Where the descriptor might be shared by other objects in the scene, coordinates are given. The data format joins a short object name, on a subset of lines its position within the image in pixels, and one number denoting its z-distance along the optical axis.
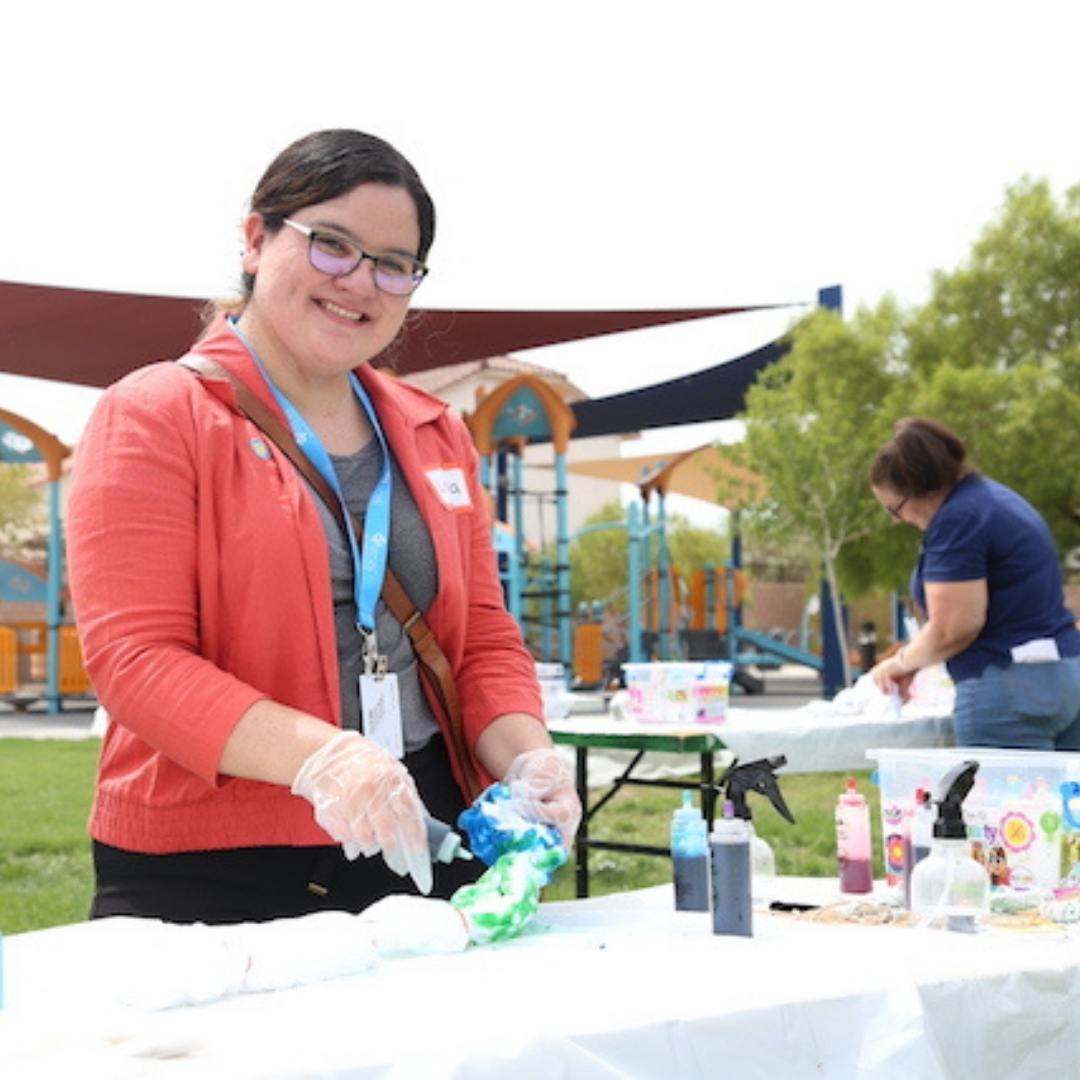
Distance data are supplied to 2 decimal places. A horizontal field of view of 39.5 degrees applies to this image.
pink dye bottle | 2.29
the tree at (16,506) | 29.53
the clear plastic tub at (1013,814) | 2.19
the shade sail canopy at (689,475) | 20.72
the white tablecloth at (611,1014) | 1.21
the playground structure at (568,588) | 15.84
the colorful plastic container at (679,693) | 4.72
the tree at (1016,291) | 20.30
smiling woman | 1.60
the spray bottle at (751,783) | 1.87
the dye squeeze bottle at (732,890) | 1.77
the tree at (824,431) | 19.56
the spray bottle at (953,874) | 1.83
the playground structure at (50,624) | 16.16
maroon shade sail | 15.46
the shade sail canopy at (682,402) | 21.92
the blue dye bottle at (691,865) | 1.92
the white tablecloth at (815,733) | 4.50
